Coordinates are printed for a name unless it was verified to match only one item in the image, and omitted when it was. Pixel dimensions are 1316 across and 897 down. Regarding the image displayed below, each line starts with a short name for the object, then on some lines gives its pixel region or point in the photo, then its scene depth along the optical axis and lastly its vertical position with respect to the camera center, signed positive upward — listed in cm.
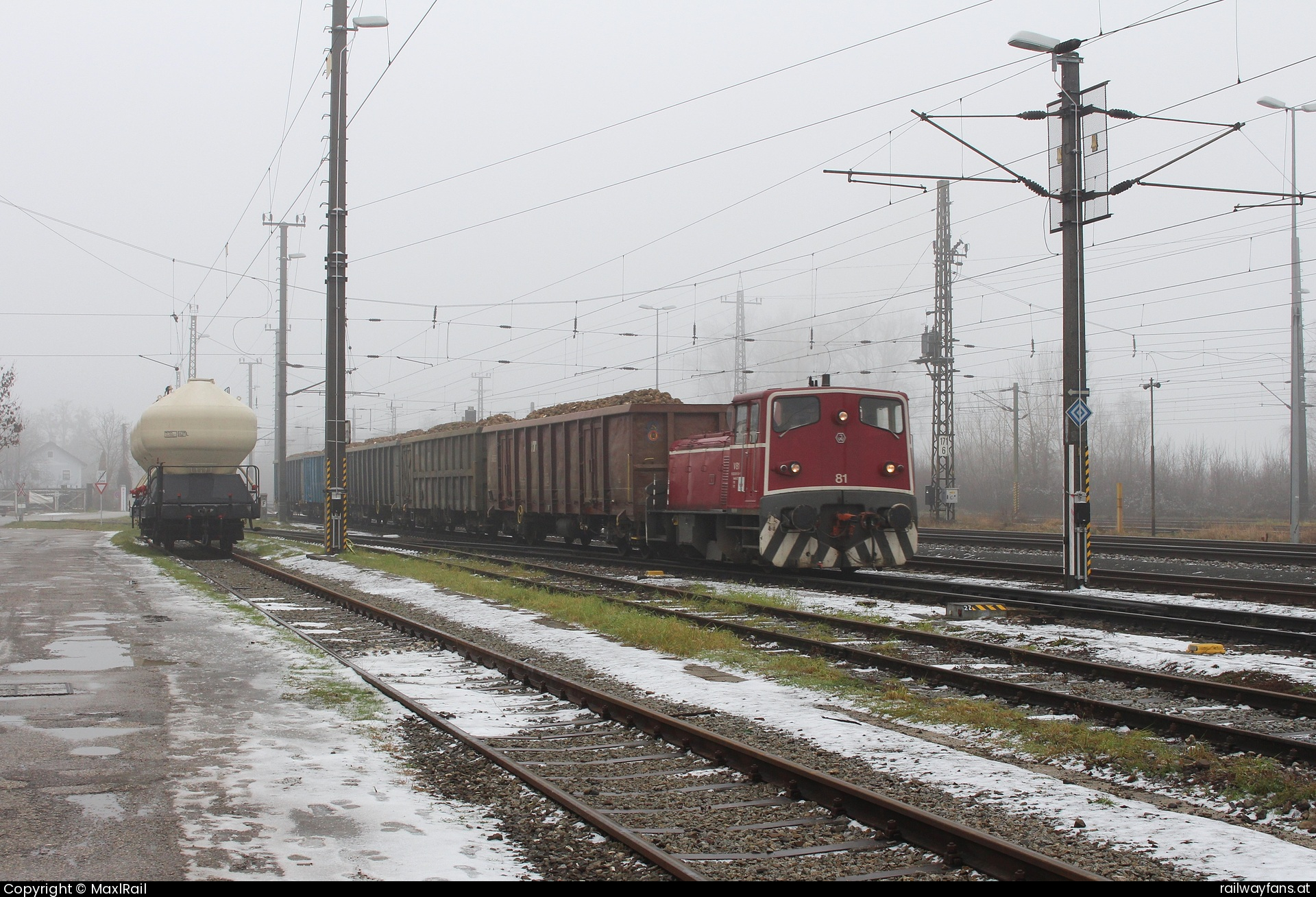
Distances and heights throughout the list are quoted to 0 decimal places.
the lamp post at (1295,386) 2689 +260
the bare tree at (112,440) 12094 +639
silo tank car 2570 +70
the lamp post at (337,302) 2395 +411
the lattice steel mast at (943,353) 3497 +430
